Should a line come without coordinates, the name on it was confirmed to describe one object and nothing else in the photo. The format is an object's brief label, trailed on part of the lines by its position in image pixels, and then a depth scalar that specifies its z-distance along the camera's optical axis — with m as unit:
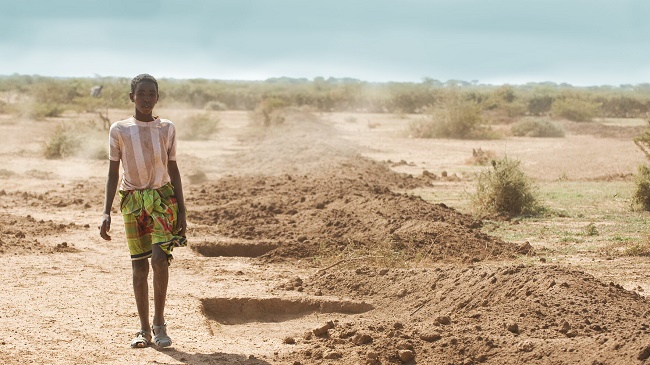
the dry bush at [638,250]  11.14
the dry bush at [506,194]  14.95
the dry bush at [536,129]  39.38
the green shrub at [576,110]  53.22
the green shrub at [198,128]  36.38
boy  6.73
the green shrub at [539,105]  64.88
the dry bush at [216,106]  67.91
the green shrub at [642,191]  14.94
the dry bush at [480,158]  24.44
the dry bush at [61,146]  25.50
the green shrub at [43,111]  46.09
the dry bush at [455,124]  37.00
